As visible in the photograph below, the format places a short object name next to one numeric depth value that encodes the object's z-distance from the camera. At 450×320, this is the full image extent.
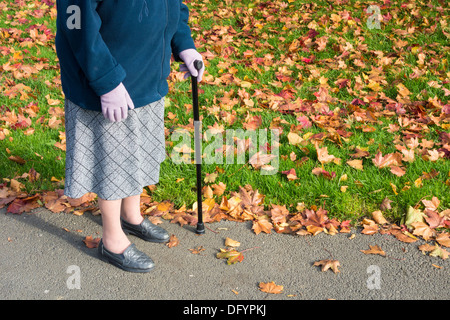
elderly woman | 1.97
